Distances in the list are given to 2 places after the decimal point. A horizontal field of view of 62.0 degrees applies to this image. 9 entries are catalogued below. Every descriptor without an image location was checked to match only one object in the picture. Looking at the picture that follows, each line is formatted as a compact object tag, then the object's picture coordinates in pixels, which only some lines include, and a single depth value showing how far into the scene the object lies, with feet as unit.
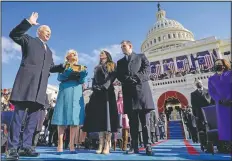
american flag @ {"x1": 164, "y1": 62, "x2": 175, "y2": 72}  114.88
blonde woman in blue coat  9.54
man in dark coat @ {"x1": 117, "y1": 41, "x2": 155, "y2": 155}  9.66
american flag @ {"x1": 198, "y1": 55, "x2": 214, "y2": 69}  103.96
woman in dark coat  9.83
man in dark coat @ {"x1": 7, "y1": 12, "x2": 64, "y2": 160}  8.29
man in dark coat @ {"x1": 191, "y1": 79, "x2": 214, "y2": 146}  13.37
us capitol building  64.54
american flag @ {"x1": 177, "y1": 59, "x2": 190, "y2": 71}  110.05
